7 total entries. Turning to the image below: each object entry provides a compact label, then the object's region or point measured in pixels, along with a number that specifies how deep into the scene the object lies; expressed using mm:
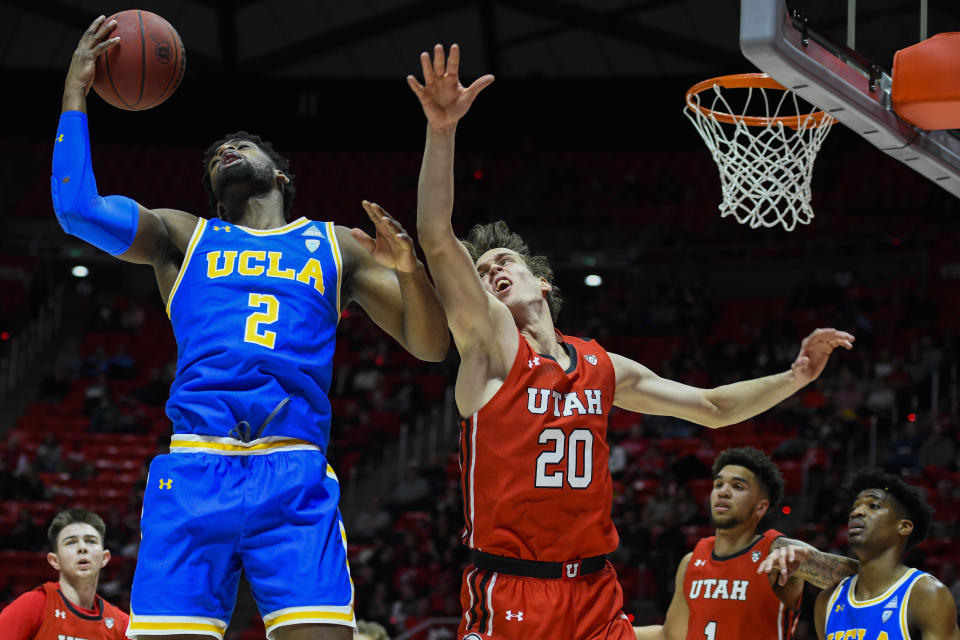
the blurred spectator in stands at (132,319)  19312
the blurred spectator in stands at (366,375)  17453
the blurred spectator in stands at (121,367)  17859
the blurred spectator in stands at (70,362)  18266
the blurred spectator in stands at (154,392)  16984
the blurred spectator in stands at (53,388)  17453
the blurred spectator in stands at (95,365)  18031
